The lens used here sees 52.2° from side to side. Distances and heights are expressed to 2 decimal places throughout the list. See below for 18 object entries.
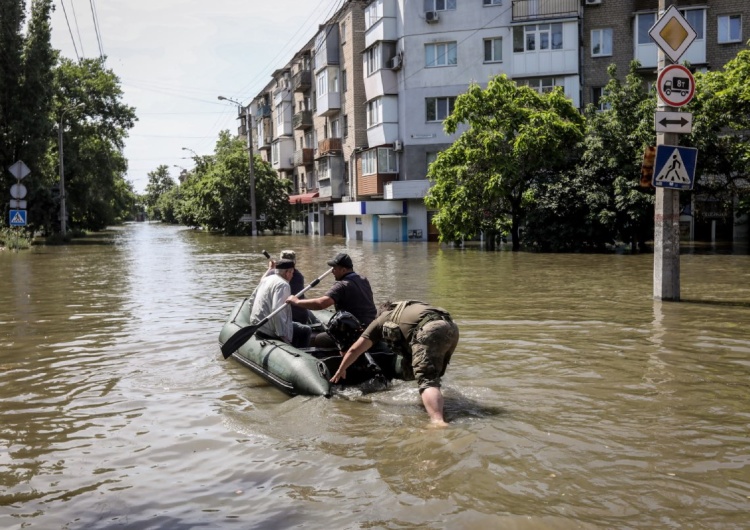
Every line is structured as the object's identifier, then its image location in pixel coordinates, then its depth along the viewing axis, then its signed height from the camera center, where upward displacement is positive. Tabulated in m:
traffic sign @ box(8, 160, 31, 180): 26.67 +2.05
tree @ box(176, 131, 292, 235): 61.12 +2.33
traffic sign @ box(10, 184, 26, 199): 27.14 +1.33
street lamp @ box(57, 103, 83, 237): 47.97 +2.19
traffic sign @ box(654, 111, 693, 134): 13.05 +1.55
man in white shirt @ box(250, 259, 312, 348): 9.24 -1.06
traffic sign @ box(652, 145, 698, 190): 13.10 +0.78
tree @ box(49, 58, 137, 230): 54.38 +7.34
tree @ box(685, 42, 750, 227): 27.42 +3.25
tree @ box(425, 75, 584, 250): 31.41 +2.74
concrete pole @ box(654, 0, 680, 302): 13.45 -0.13
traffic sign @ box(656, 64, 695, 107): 12.91 +2.18
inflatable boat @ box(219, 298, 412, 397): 7.88 -1.56
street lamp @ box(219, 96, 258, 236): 56.75 +2.35
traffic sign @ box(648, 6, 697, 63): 12.97 +3.06
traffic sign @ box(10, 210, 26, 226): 27.93 +0.41
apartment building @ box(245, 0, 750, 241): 38.12 +8.20
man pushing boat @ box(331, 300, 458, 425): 6.85 -1.11
